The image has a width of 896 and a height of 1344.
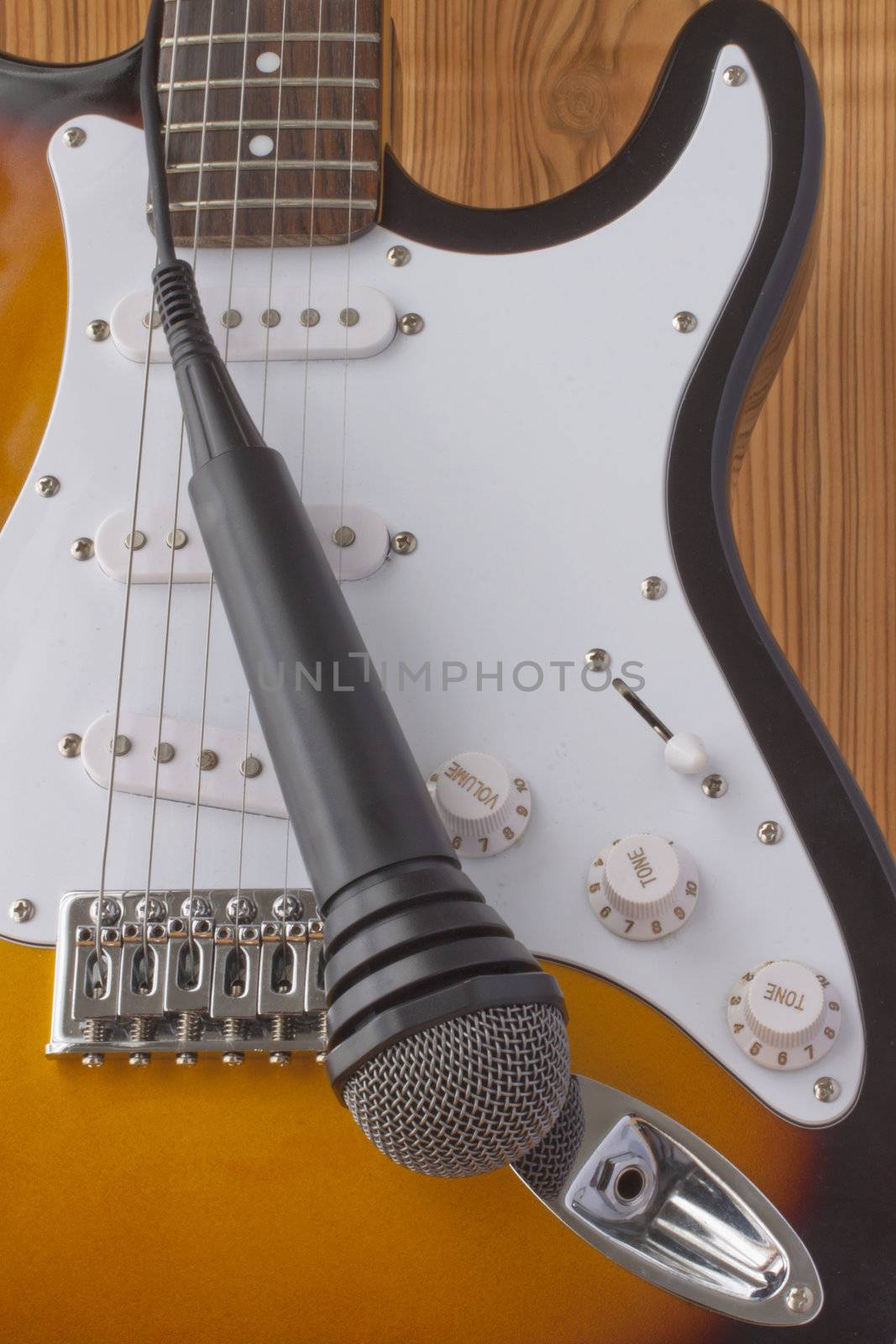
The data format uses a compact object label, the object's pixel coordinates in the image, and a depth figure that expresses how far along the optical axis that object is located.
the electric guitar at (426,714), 0.44
